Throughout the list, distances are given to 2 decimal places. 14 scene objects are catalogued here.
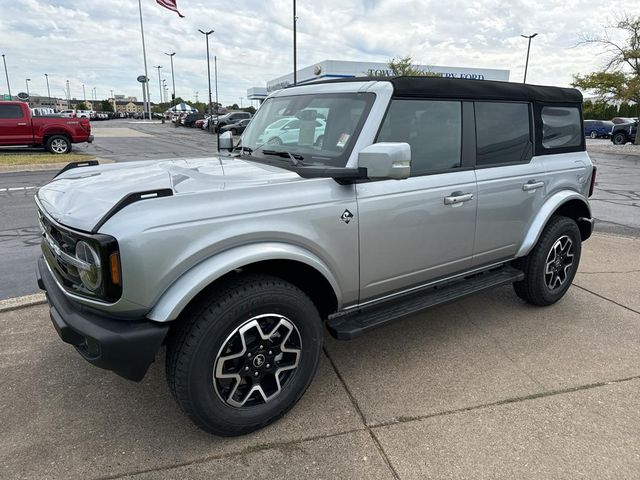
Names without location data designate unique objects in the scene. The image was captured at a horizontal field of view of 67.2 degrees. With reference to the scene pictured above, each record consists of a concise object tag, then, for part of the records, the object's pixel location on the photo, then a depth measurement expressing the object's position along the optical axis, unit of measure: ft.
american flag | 93.35
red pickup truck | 53.21
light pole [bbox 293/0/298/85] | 89.83
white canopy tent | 211.20
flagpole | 156.50
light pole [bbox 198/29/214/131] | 130.74
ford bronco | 7.36
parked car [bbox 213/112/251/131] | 116.53
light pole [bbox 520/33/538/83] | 135.44
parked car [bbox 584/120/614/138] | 126.55
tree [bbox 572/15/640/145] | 85.56
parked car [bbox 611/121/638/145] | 100.53
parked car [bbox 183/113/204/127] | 148.87
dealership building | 138.41
